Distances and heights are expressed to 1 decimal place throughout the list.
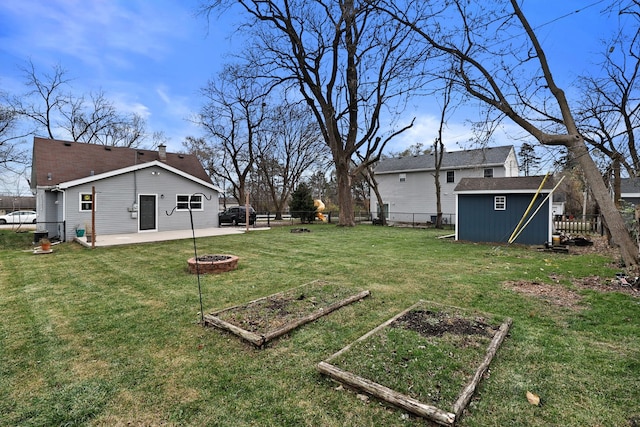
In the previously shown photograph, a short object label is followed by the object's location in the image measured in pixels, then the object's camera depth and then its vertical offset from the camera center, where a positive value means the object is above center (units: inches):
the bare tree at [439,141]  701.6 +159.7
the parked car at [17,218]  894.8 -22.7
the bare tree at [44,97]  827.4 +320.6
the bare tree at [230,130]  940.6 +265.4
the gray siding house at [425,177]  870.4 +92.2
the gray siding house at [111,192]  496.7 +31.5
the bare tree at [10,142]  657.0 +150.1
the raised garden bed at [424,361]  88.9 -55.0
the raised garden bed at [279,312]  135.5 -53.5
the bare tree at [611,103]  358.7 +142.7
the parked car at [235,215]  776.9 -18.1
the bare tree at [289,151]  1049.5 +203.7
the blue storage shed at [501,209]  415.7 -4.1
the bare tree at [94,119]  944.3 +290.4
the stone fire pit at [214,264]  253.6 -46.7
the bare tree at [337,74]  605.0 +288.5
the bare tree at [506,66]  249.1 +136.7
